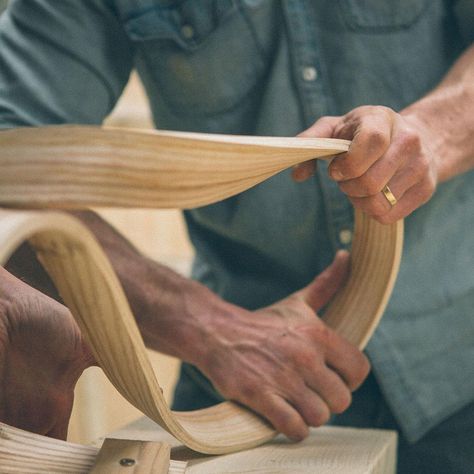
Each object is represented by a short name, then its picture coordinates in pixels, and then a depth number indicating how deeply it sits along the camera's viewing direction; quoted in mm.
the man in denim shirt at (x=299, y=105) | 992
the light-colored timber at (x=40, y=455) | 643
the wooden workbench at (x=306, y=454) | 768
